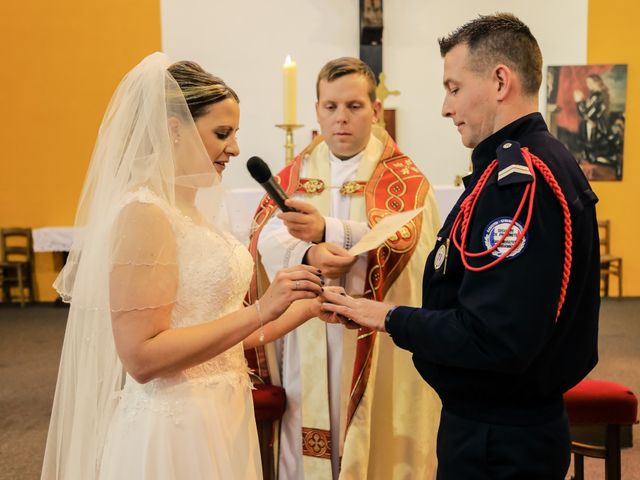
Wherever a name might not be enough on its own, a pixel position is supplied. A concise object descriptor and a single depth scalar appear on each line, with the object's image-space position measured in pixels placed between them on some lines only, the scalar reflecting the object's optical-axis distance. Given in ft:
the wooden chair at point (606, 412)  8.60
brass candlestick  11.84
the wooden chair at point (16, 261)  26.11
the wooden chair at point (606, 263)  25.67
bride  5.04
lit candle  11.35
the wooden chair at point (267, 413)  8.38
